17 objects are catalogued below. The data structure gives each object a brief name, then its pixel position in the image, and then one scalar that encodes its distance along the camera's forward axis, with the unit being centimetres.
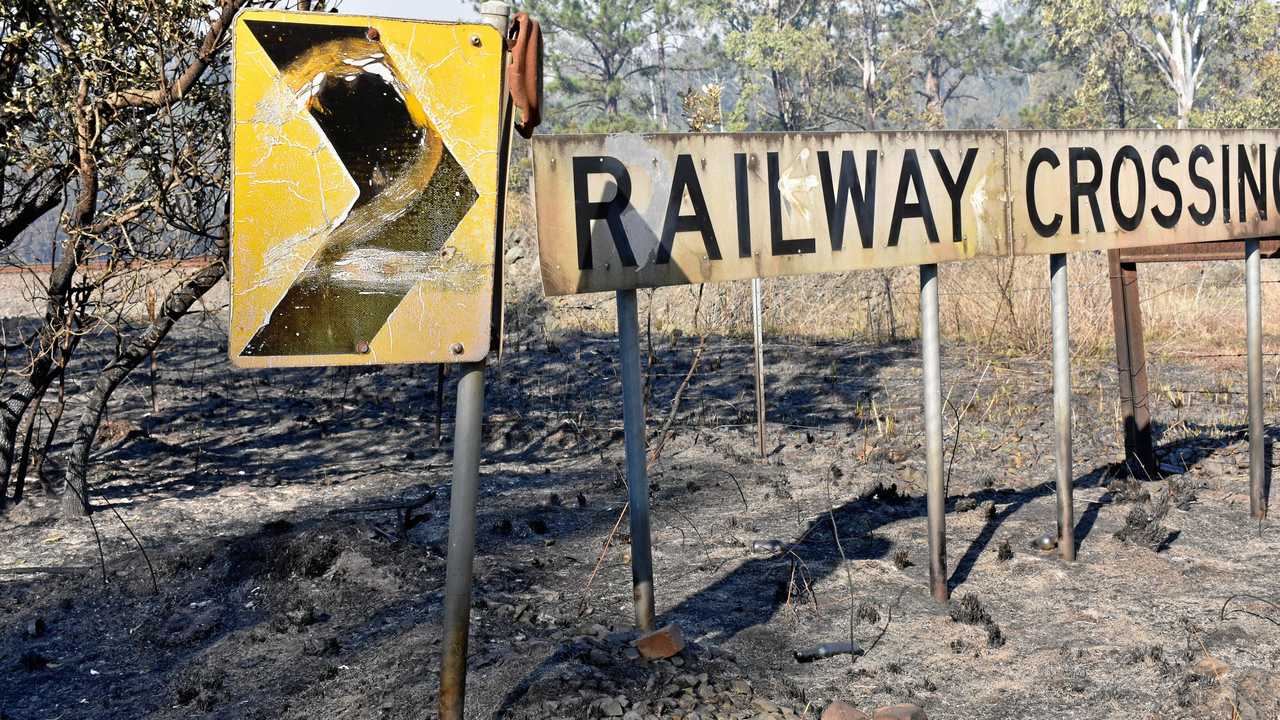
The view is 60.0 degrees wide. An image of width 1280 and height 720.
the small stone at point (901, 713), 327
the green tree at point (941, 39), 4072
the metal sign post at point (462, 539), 259
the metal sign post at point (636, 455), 359
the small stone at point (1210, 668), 374
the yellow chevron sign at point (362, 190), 238
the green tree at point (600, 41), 3712
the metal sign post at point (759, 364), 749
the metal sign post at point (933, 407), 428
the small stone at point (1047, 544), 513
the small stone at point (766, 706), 338
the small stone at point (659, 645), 367
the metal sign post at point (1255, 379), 555
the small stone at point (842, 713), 330
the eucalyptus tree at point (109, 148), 566
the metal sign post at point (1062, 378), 468
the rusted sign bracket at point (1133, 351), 649
